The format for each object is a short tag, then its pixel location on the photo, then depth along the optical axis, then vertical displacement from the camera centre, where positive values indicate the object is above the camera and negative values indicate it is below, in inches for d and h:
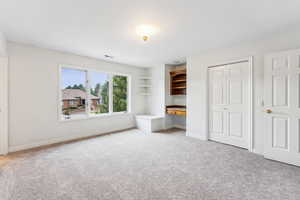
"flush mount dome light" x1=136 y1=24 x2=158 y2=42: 100.3 +49.2
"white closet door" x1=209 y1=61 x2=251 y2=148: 133.7 -4.3
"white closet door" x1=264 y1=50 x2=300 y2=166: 101.5 -5.5
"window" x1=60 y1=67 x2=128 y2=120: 163.9 +7.7
